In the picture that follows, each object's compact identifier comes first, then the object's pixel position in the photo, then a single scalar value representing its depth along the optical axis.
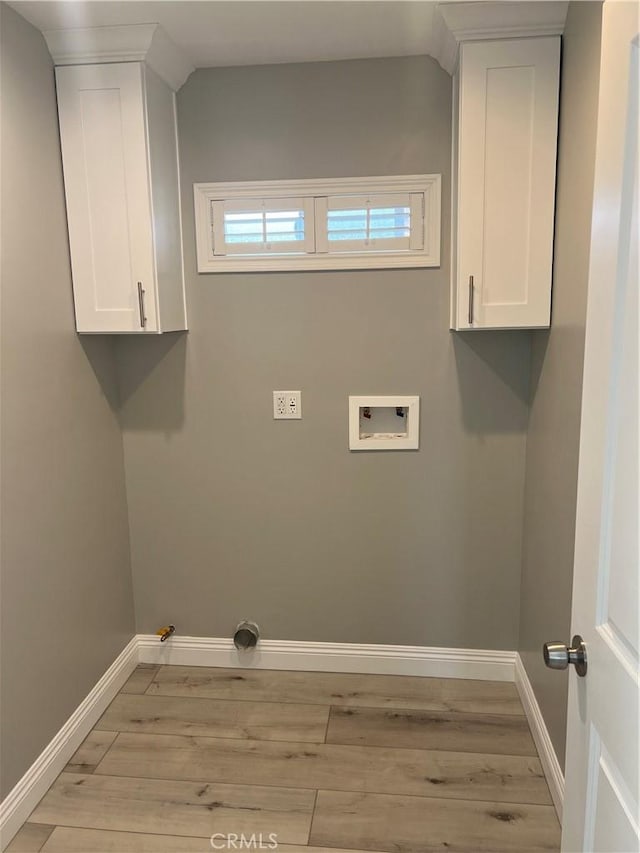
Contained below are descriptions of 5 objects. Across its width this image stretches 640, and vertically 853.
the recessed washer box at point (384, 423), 2.51
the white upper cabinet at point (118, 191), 2.14
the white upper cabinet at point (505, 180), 2.03
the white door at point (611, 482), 0.92
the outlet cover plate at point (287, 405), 2.56
